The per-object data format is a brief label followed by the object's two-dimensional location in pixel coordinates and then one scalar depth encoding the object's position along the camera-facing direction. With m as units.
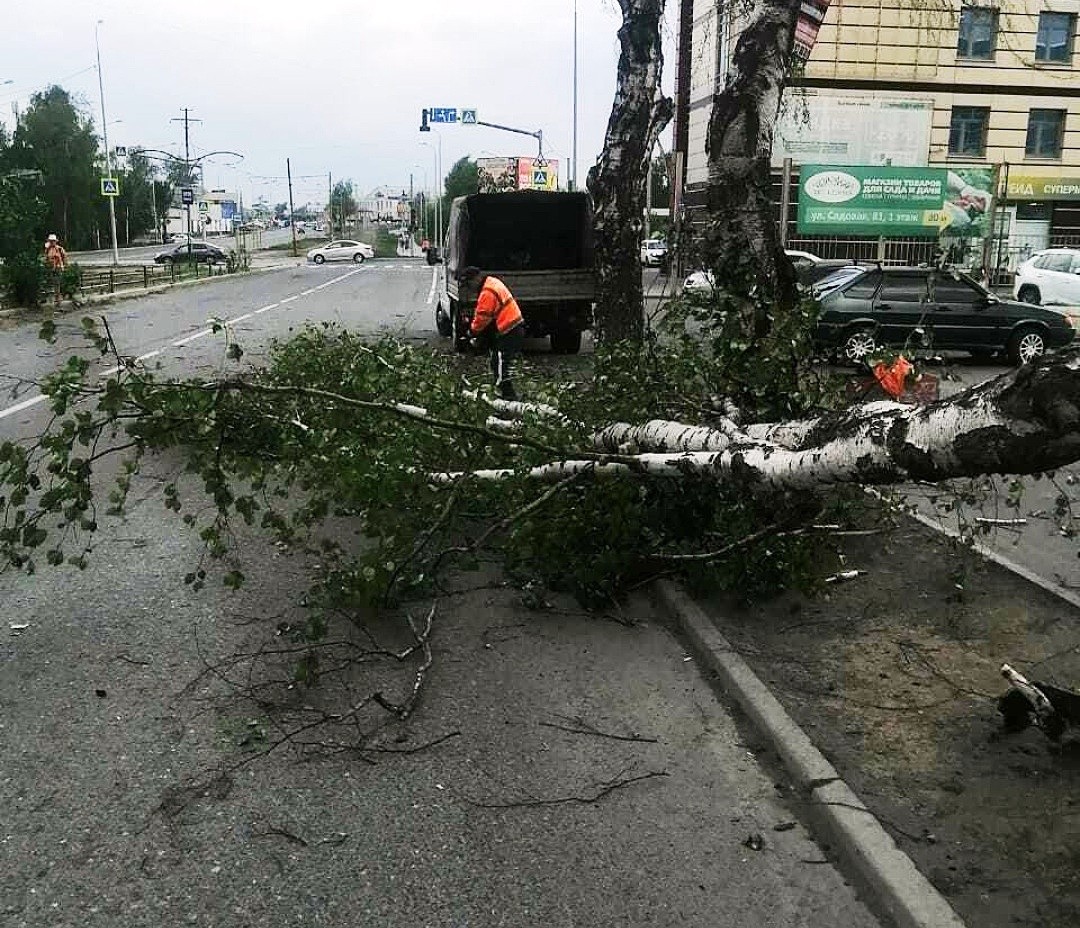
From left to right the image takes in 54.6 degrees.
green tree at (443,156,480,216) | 91.14
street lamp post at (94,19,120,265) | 54.00
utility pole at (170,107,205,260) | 83.44
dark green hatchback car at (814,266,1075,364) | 15.88
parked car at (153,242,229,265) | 62.19
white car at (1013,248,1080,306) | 20.98
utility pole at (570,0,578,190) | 47.47
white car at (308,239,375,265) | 71.88
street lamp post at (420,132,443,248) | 83.19
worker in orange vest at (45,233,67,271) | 26.39
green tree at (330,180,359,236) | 135.25
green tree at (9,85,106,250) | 77.81
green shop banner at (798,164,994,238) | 31.05
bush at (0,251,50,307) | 25.06
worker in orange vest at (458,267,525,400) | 12.25
